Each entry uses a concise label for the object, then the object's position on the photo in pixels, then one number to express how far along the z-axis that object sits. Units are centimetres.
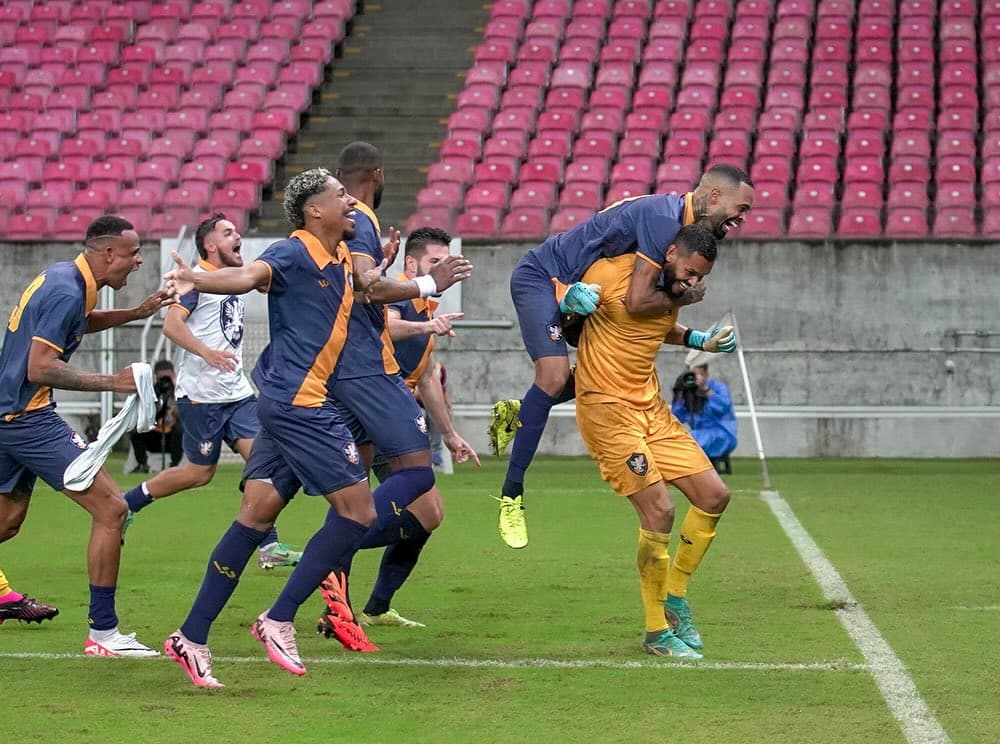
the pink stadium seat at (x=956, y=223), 1855
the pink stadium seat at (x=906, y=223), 1873
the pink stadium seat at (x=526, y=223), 1925
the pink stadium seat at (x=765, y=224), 1886
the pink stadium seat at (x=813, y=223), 1880
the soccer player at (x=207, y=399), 988
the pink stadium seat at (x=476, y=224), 1930
